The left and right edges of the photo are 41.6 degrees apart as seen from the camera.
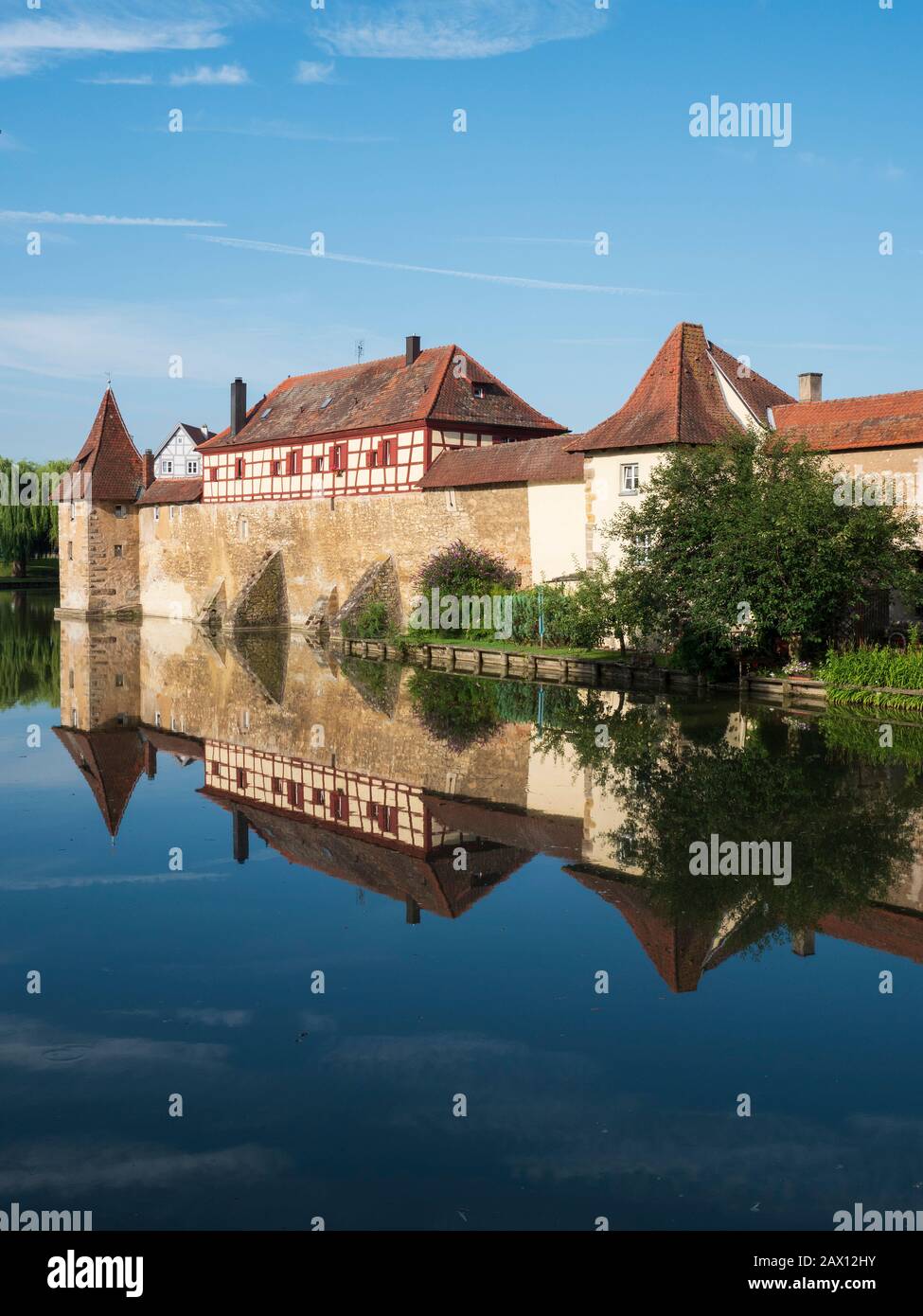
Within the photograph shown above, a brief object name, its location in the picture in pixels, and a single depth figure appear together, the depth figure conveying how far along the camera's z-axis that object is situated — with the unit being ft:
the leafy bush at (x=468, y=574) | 93.40
